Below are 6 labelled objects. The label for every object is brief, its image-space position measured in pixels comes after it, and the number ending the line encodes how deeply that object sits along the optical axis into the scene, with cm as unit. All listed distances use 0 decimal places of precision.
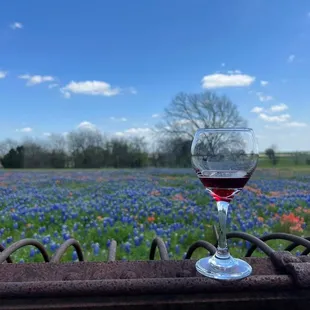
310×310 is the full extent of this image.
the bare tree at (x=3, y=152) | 2085
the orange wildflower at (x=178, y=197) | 573
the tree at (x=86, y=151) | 1973
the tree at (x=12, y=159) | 2195
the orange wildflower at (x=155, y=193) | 623
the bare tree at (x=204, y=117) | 2227
